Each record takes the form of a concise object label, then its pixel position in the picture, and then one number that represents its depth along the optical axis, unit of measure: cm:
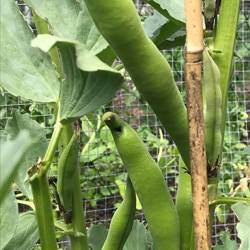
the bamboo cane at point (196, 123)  49
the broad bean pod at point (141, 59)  44
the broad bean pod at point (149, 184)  51
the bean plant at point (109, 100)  46
